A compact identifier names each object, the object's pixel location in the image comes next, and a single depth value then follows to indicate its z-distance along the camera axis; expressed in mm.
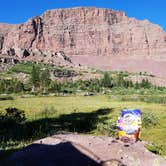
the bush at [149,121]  14932
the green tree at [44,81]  53070
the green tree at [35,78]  53564
